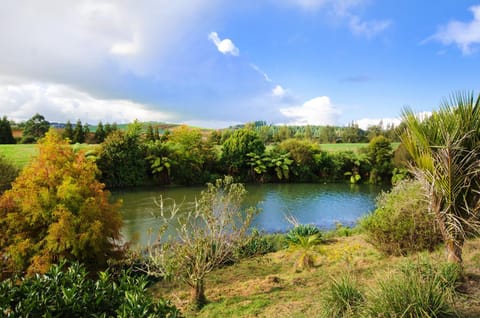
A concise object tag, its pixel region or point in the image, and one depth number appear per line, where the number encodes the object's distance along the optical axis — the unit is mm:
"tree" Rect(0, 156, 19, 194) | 12167
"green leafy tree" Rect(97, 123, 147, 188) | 22406
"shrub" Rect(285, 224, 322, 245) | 8766
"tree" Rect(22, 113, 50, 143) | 34962
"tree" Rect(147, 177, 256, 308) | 4645
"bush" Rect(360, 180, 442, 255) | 5859
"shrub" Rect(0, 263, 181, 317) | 2098
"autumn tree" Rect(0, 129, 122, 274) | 6117
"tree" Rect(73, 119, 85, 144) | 32500
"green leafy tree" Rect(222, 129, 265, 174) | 28422
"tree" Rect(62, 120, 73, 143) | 32281
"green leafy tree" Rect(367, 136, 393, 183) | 29469
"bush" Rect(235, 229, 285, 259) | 8272
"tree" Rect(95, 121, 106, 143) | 33225
